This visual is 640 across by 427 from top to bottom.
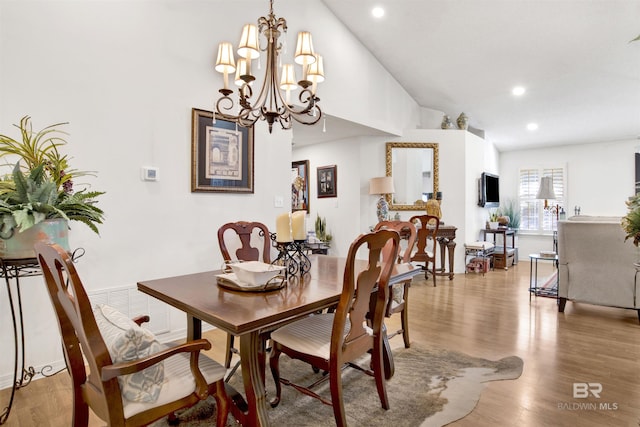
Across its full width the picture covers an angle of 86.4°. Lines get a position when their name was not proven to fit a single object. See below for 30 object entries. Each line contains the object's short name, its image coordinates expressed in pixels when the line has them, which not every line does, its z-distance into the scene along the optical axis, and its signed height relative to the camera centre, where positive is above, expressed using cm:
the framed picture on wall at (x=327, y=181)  581 +56
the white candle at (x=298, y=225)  175 -6
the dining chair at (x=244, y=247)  224 -25
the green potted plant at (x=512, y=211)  742 +4
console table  507 -42
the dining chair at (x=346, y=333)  145 -60
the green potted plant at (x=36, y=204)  156 +5
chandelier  218 +105
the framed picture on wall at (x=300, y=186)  629 +52
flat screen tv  621 +44
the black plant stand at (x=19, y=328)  164 -69
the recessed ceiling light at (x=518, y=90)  503 +184
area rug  173 -104
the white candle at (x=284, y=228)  174 -7
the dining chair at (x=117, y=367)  101 -50
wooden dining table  125 -37
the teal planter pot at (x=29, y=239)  161 -12
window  716 +26
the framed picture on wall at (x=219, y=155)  294 +54
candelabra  180 -26
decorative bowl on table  160 -28
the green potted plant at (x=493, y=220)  639 -13
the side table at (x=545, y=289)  395 -95
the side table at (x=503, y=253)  598 -72
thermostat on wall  265 +32
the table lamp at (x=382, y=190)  519 +36
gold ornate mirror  554 +68
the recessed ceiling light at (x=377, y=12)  409 +245
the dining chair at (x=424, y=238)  458 -34
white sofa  317 -50
